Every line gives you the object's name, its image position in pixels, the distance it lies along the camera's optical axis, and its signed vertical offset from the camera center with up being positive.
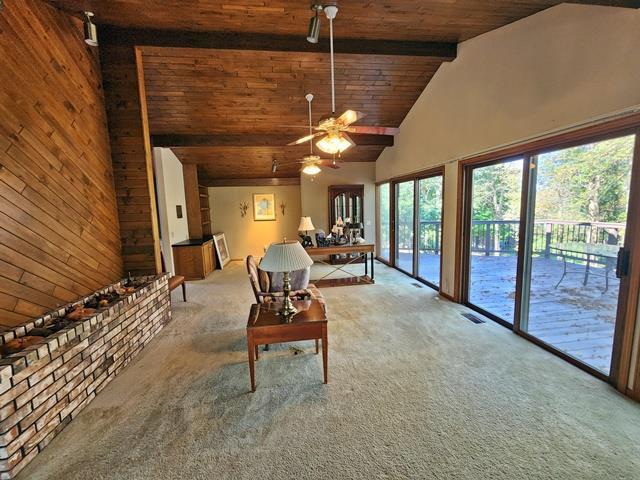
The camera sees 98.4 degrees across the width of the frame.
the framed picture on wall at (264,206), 8.19 +0.19
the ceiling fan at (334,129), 2.49 +0.79
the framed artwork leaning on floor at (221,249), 7.19 -0.96
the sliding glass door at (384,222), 6.82 -0.32
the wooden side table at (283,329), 2.20 -0.94
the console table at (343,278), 5.09 -1.29
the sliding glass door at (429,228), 4.83 -0.37
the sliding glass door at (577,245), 2.26 -0.38
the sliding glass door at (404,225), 5.72 -0.36
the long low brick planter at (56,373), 1.63 -1.14
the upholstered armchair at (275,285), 2.98 -0.89
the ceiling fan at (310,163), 4.57 +0.83
